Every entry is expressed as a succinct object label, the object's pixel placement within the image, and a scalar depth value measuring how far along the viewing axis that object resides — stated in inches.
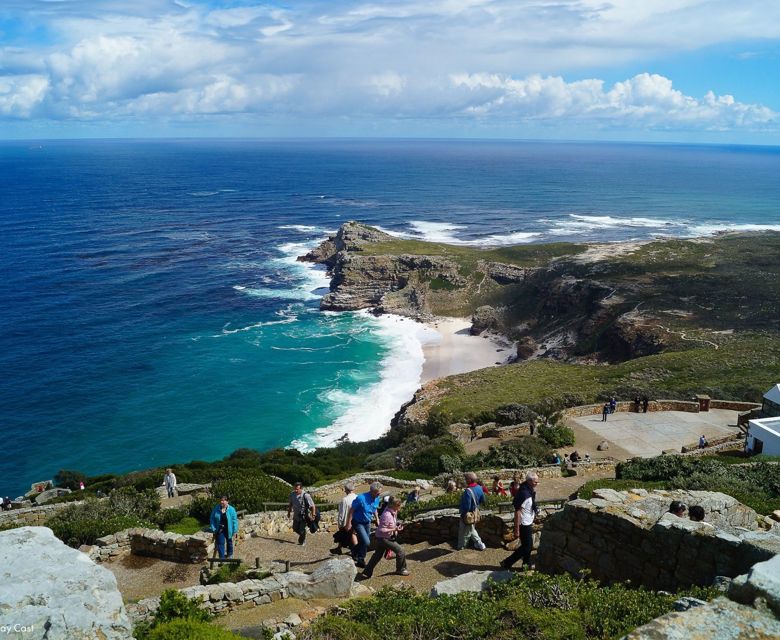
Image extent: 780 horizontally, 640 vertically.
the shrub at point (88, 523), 597.0
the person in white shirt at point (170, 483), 812.0
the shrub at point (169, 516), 667.4
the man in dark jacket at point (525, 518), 416.2
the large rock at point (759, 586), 207.6
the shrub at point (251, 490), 704.5
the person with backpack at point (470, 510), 454.6
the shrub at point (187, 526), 635.5
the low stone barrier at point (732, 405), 1135.6
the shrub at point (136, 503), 689.6
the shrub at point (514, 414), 1194.3
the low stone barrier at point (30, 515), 761.0
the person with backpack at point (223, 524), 519.8
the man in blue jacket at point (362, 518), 444.1
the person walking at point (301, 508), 548.1
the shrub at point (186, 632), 284.4
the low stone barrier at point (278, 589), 387.2
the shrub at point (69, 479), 1182.9
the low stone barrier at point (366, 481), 776.3
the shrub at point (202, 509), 681.0
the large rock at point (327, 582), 388.8
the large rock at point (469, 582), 355.3
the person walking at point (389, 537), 429.7
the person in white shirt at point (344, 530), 455.8
